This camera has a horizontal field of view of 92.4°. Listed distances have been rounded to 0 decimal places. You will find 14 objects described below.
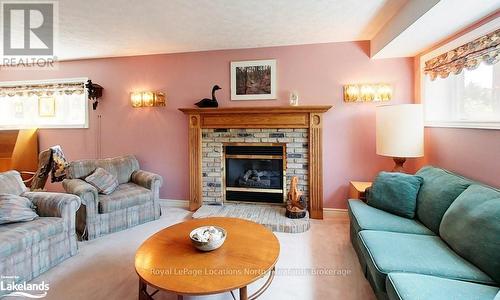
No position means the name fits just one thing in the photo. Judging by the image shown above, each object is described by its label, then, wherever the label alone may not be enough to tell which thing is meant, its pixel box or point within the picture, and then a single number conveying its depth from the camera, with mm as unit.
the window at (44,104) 4039
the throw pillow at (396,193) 2156
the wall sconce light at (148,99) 3656
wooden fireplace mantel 3154
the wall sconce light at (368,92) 3080
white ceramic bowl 1573
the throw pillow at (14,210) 1974
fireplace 3449
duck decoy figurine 3404
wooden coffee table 1302
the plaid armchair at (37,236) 1815
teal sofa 1247
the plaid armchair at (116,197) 2684
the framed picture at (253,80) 3391
